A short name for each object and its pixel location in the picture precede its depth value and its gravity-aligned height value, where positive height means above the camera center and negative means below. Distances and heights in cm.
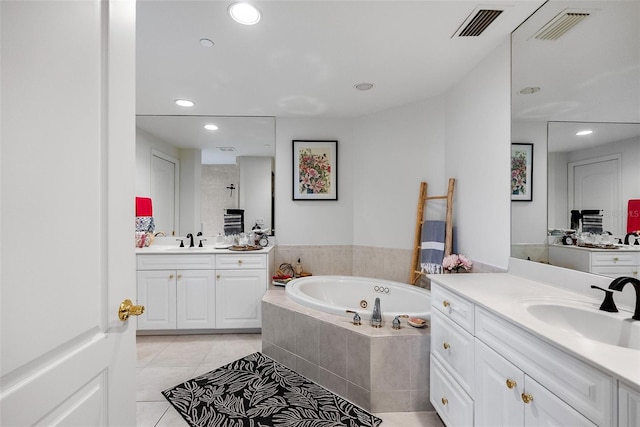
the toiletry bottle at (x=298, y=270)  328 -64
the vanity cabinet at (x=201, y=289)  300 -79
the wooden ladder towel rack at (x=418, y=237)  291 -24
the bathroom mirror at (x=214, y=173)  341 +47
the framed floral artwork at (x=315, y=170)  340 +50
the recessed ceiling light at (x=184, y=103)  289 +111
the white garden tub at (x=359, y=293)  261 -77
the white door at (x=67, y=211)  53 +0
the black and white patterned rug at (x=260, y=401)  179 -126
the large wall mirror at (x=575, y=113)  123 +49
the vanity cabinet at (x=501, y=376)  84 -59
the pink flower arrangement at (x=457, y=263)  225 -38
